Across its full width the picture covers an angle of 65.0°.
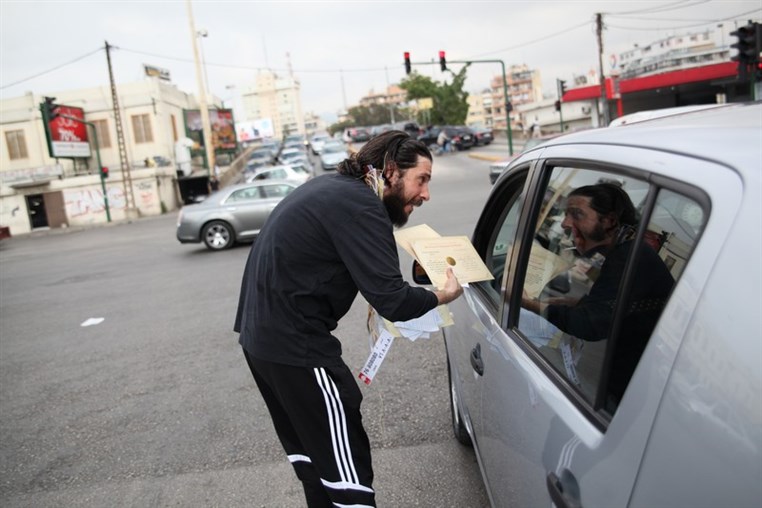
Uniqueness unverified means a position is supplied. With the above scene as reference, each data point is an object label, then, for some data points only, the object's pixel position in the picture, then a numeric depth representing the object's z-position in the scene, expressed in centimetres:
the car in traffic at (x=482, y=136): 4134
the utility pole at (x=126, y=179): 3016
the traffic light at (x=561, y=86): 3105
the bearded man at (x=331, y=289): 206
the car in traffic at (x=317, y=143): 5572
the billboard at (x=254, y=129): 9681
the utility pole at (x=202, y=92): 3734
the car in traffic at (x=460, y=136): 4003
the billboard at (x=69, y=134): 3109
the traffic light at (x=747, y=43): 1293
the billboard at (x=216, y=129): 4491
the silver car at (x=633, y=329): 102
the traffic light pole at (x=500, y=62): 2940
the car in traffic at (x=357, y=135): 6109
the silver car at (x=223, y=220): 1334
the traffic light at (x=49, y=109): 2928
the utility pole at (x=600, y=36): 3519
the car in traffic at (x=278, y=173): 2168
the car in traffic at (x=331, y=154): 3645
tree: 5799
